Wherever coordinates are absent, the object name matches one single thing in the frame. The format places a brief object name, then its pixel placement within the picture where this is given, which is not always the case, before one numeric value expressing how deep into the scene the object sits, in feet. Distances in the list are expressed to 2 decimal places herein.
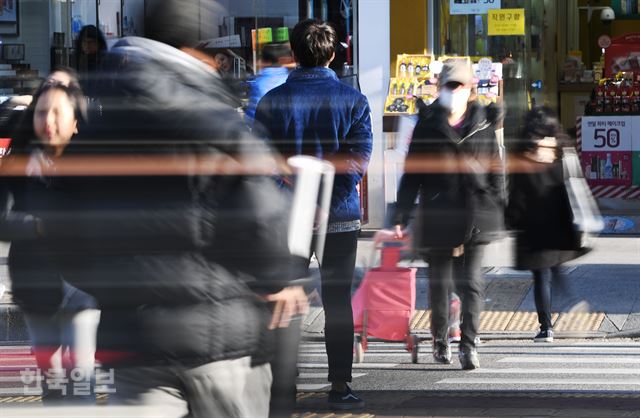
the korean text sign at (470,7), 80.48
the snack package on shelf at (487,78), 75.97
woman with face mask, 42.19
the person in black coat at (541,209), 46.91
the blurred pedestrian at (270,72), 44.06
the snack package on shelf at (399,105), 76.23
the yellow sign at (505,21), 80.53
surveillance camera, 137.59
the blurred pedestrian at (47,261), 31.30
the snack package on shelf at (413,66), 77.10
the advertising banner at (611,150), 88.02
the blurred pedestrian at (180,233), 19.49
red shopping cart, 44.39
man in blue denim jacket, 35.83
